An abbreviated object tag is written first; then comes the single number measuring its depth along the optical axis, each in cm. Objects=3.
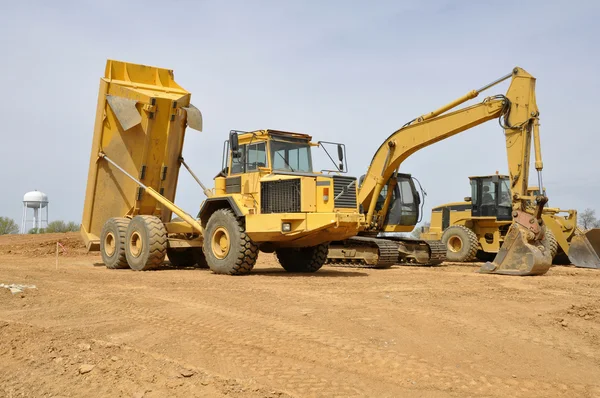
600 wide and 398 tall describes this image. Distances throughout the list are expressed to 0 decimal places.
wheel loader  1823
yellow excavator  1331
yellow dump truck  1159
